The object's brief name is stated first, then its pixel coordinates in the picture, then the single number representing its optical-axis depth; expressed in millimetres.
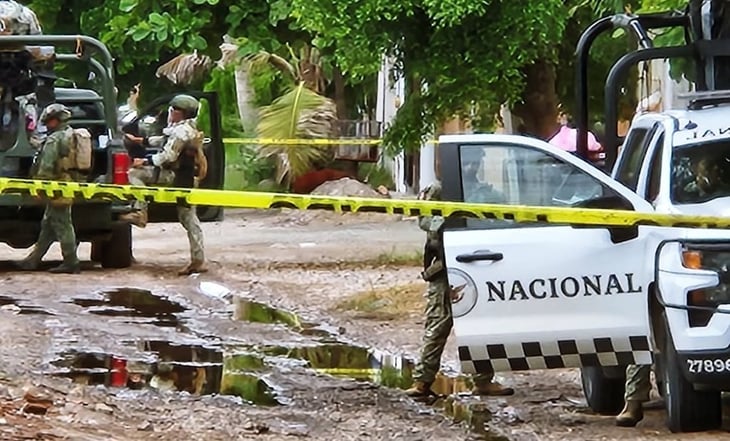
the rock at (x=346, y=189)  52906
